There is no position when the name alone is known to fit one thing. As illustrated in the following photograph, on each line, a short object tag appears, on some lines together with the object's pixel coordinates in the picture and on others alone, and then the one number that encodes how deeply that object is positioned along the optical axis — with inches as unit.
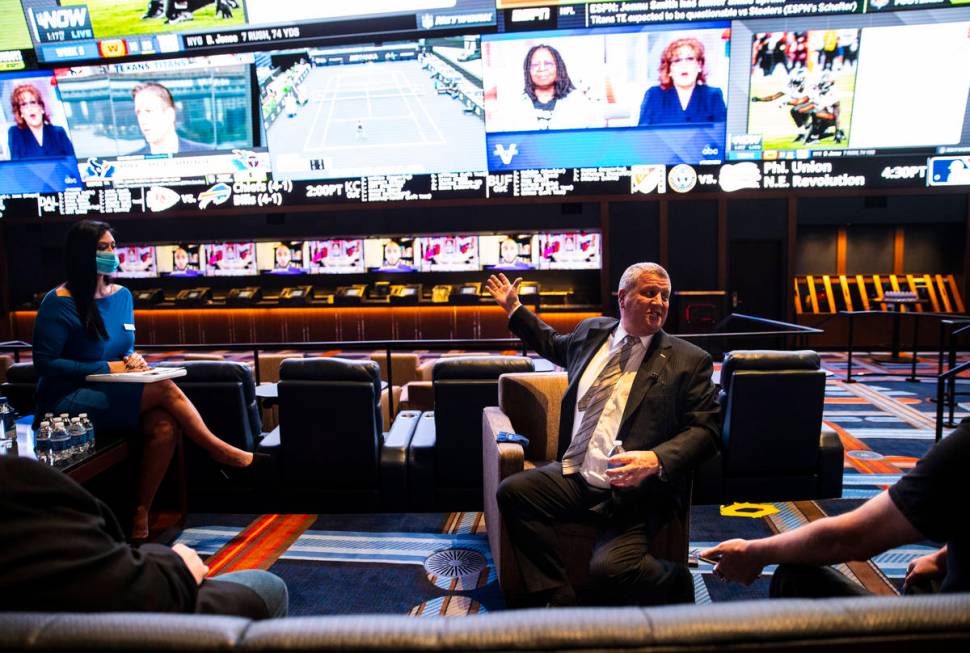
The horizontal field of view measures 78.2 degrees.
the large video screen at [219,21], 292.2
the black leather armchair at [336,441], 124.6
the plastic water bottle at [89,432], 101.4
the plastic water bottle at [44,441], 95.6
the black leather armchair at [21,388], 143.5
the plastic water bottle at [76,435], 98.8
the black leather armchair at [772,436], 126.6
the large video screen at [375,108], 306.7
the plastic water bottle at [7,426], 103.5
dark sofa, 31.7
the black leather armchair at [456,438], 126.9
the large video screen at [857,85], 288.7
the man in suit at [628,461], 84.0
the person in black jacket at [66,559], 39.6
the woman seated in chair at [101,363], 109.5
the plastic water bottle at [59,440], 96.4
